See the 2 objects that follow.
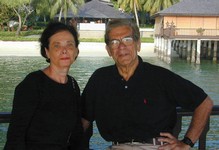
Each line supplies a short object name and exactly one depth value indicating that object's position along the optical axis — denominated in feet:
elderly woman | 9.52
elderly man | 10.23
